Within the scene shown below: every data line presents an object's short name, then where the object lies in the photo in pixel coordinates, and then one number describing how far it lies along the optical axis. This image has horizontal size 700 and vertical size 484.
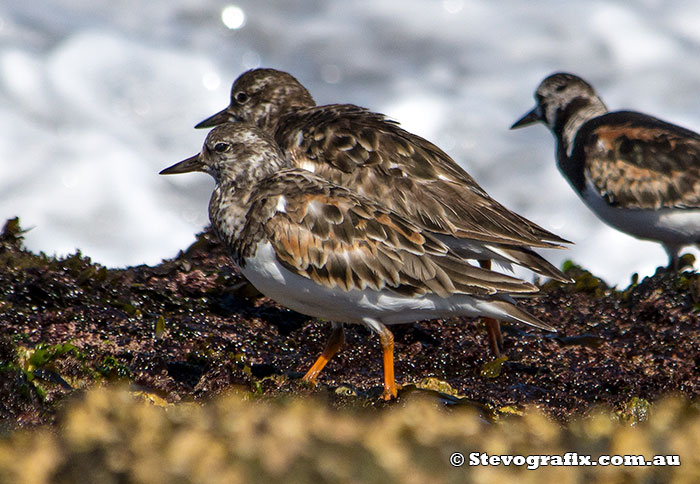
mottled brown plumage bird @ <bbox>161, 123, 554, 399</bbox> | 9.97
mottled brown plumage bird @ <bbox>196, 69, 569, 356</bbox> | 11.51
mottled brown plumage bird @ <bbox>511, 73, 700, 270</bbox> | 16.64
